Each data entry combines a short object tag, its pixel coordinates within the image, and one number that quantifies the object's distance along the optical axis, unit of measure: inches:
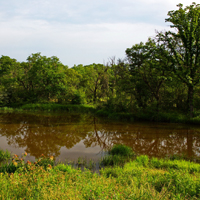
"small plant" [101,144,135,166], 319.3
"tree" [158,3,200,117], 703.1
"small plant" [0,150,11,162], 331.5
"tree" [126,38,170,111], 785.6
